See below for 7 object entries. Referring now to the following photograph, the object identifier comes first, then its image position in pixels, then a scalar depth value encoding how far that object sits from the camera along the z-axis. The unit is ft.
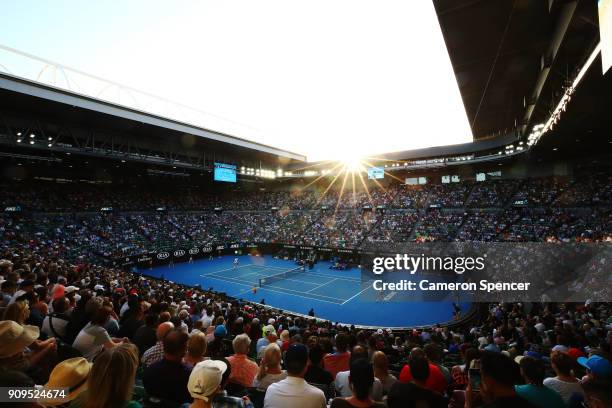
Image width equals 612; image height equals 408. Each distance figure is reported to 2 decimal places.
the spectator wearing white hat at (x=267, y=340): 22.33
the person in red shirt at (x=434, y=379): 12.20
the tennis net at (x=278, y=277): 87.94
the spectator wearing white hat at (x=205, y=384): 7.67
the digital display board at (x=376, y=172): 140.56
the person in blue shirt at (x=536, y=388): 10.07
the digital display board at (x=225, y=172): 130.66
